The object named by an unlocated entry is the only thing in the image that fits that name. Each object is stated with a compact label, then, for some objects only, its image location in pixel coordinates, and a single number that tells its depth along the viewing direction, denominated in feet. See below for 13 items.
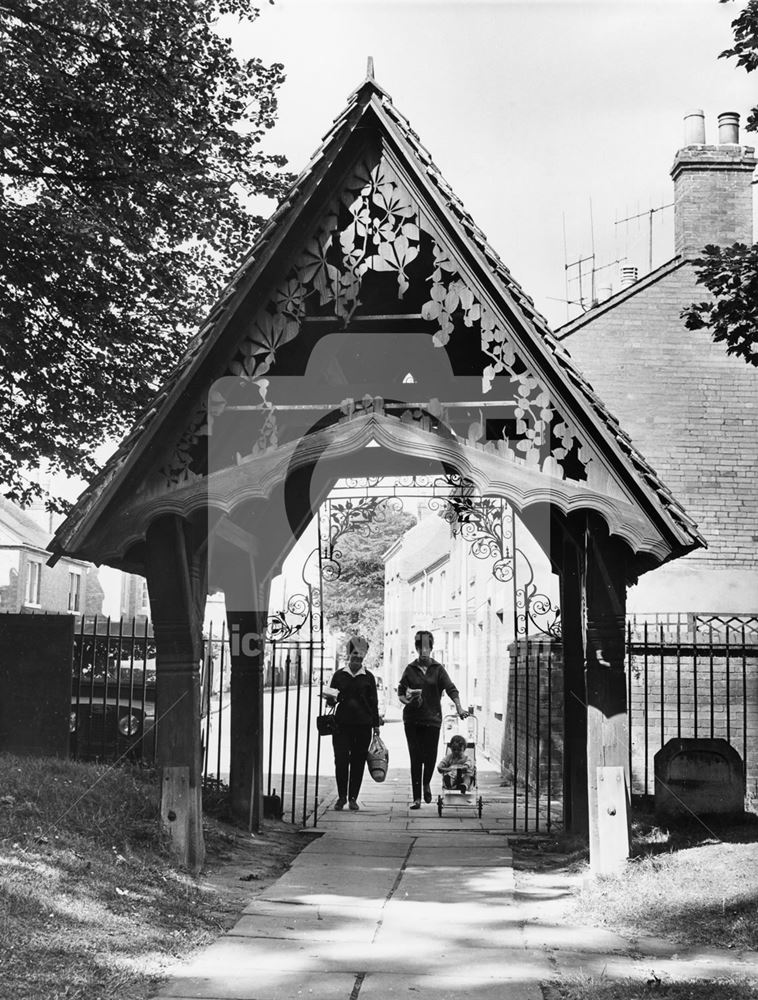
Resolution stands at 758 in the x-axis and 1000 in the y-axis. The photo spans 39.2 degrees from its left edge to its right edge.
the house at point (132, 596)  201.05
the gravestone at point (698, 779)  35.12
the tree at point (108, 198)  44.70
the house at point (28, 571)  156.35
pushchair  41.60
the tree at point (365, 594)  177.06
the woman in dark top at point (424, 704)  40.52
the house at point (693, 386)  53.93
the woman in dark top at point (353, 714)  40.11
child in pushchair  42.06
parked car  39.73
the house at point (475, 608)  40.09
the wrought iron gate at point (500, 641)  36.29
